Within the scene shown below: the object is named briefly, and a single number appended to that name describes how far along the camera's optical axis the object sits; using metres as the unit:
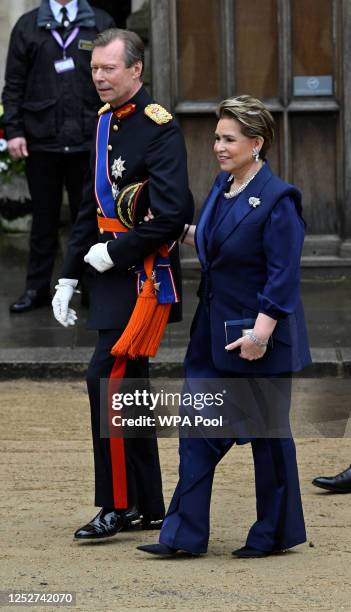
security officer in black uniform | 19.16
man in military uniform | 11.59
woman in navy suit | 10.91
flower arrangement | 22.47
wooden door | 20.72
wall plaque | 20.92
